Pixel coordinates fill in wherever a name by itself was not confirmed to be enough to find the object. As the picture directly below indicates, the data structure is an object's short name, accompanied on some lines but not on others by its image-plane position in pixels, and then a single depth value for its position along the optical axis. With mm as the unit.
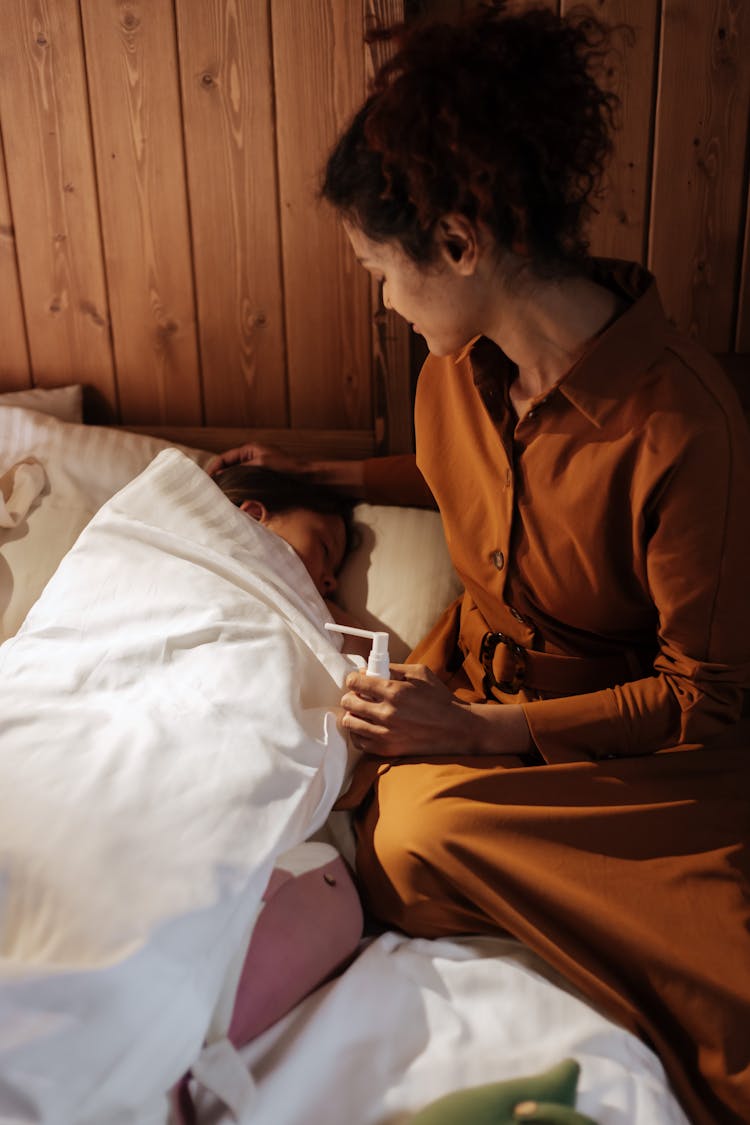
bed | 761
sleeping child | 1426
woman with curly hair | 949
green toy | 785
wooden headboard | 1473
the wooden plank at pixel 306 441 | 1690
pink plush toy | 884
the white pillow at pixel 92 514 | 1432
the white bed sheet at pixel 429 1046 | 817
